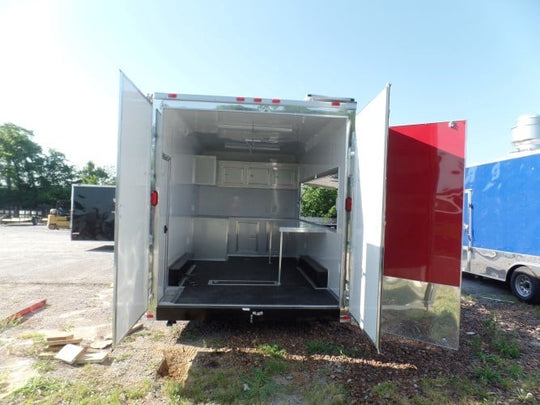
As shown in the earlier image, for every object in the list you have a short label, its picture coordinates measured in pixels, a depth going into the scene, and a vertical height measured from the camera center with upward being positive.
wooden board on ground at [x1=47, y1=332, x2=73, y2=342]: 3.08 -1.39
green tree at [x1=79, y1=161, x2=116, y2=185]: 36.00 +3.06
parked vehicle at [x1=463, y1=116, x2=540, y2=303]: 4.89 -0.05
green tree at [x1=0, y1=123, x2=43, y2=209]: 32.53 +3.24
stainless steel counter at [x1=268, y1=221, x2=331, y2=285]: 4.05 -0.30
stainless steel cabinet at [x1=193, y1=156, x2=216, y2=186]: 6.41 +0.66
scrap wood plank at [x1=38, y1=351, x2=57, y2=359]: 2.90 -1.48
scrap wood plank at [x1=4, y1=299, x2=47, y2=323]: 3.76 -1.48
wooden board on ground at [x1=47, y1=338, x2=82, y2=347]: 3.06 -1.43
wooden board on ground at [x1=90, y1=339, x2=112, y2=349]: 3.12 -1.47
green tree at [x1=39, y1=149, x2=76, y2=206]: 33.59 +2.46
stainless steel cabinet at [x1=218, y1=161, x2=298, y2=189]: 6.76 +0.65
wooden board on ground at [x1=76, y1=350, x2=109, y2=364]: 2.87 -1.48
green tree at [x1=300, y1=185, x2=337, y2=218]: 8.51 +0.13
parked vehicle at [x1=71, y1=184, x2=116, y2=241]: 9.22 -0.48
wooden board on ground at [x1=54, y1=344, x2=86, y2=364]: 2.83 -1.45
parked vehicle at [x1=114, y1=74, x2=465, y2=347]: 2.55 -0.14
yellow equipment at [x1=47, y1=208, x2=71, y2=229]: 16.91 -1.31
